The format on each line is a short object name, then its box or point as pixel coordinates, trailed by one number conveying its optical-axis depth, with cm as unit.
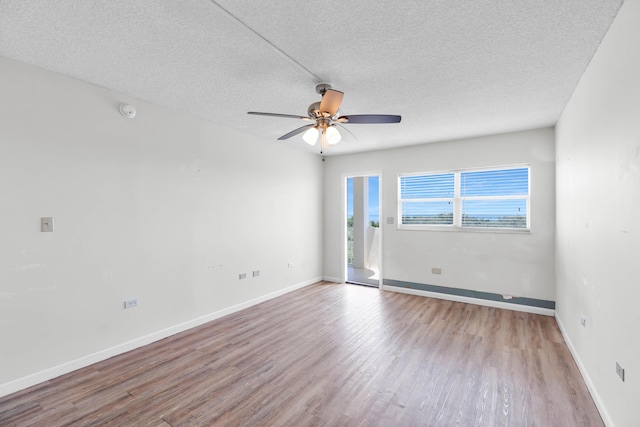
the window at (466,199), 434
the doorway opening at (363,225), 736
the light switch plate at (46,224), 246
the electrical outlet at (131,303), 297
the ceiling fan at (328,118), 242
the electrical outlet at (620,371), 169
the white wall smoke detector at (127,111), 291
